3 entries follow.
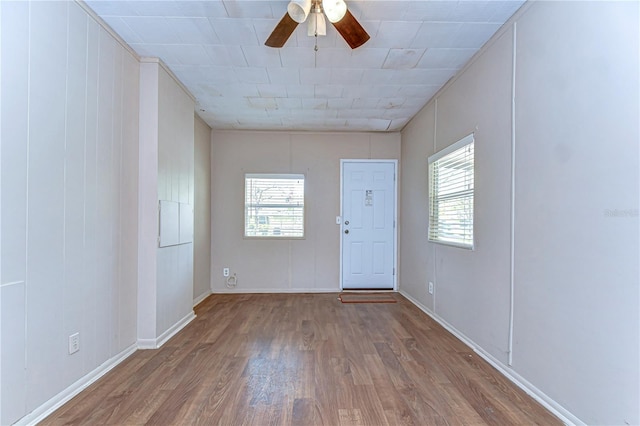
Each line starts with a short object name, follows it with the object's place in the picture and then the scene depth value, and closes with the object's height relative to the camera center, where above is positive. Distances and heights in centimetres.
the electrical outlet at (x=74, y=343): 209 -85
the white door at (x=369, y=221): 530 -13
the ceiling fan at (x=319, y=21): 192 +120
